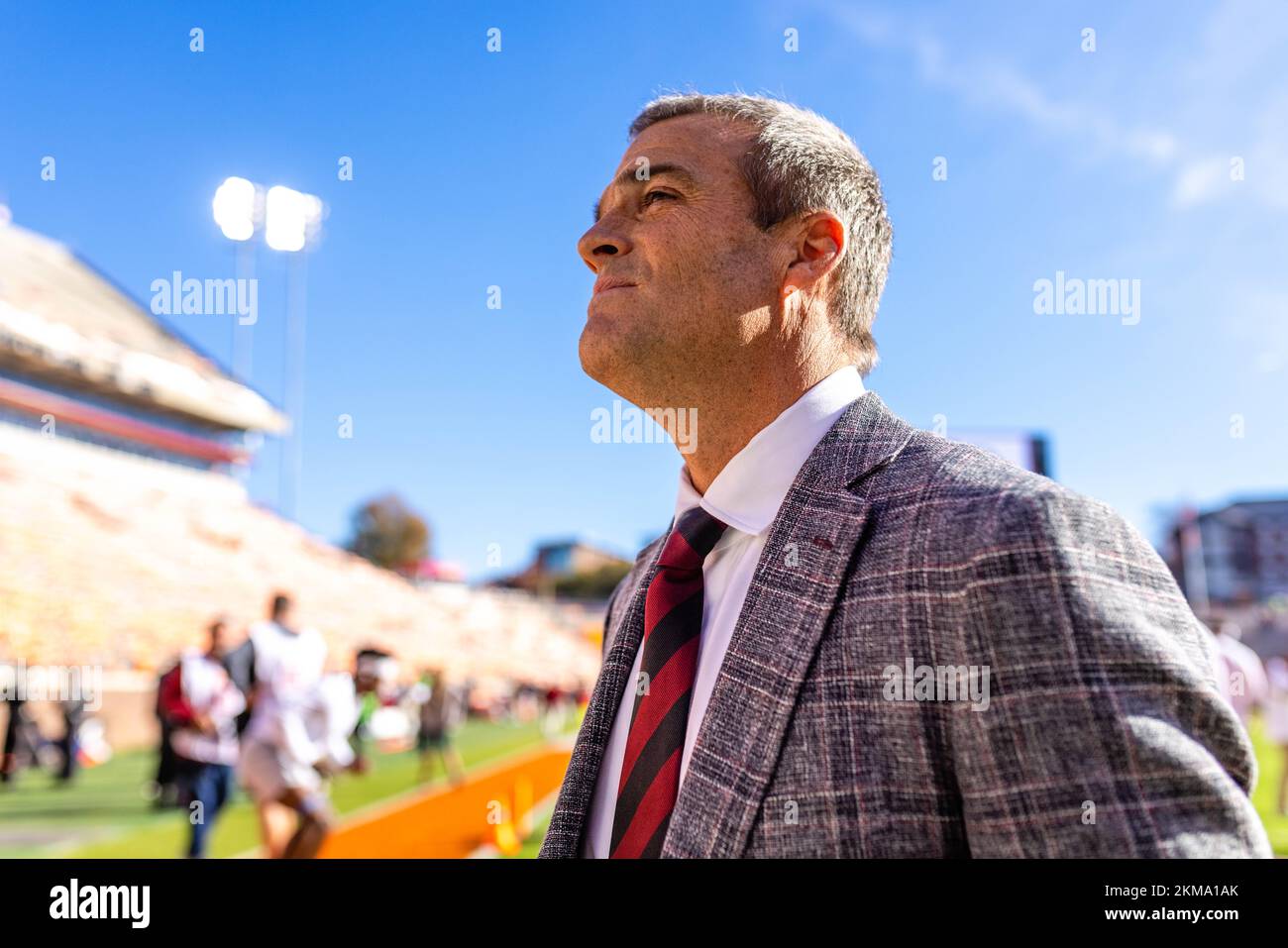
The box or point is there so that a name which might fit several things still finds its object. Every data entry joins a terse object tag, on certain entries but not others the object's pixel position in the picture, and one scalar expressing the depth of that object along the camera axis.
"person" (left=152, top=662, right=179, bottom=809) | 10.16
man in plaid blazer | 1.03
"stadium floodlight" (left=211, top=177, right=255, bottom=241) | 25.16
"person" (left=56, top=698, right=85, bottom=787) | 13.00
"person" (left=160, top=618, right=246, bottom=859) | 7.11
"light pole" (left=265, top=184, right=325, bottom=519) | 27.81
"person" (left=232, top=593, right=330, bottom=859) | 6.02
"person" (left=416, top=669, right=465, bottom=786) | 13.27
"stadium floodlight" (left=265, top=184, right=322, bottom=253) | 27.81
